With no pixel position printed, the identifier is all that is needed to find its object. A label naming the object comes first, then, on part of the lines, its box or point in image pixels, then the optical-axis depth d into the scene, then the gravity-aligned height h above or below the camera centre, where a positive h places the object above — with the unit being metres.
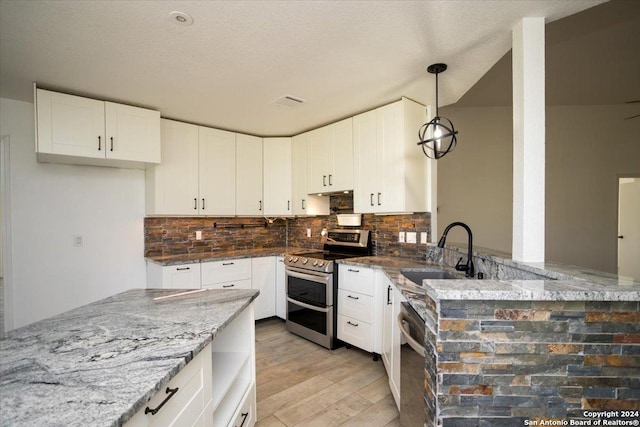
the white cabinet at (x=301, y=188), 3.79 +0.32
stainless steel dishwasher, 1.33 -0.80
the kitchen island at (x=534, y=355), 0.92 -0.46
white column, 1.65 +0.40
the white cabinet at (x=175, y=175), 3.22 +0.42
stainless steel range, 3.02 -0.80
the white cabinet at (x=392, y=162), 2.75 +0.48
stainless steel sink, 2.34 -0.52
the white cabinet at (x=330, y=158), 3.24 +0.63
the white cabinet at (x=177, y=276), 3.02 -0.68
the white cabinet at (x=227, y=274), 3.26 -0.72
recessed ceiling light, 1.61 +1.09
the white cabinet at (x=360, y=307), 2.68 -0.93
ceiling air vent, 2.76 +1.07
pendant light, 2.11 +0.59
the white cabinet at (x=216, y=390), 0.89 -0.77
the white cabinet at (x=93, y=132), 2.46 +0.74
